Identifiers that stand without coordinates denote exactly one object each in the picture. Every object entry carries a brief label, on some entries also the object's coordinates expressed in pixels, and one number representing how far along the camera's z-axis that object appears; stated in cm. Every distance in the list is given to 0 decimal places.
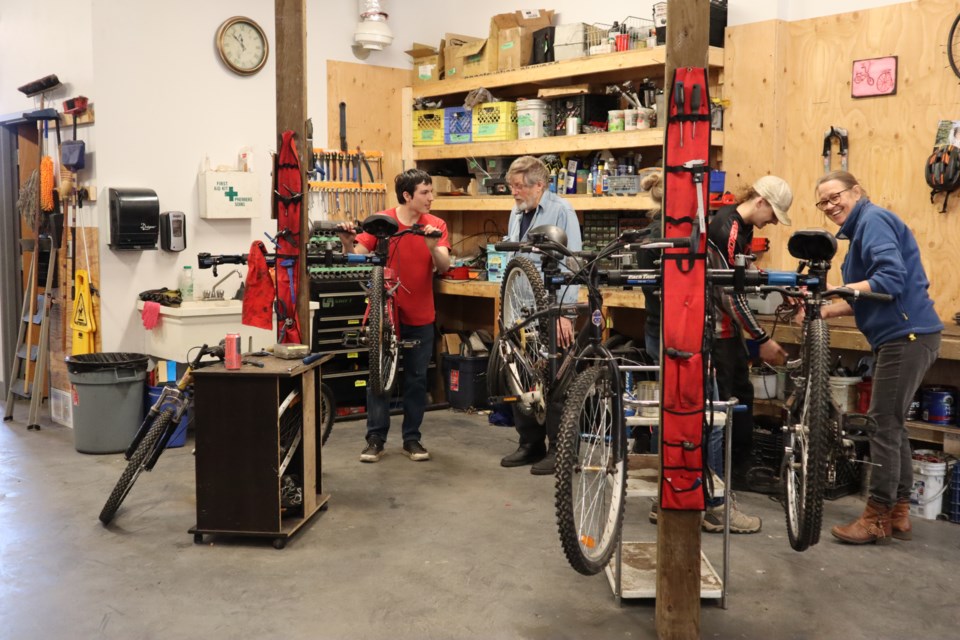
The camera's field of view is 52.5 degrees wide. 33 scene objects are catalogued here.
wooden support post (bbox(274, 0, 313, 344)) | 456
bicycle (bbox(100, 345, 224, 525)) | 452
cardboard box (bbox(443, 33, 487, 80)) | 741
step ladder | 659
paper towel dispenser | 614
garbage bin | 590
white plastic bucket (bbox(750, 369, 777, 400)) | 543
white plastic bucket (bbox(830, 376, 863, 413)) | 512
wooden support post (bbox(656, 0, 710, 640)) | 322
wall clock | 675
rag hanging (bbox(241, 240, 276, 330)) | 469
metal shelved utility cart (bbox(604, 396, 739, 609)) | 351
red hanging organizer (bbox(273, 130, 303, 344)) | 466
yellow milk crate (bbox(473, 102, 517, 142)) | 704
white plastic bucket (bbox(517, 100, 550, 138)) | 682
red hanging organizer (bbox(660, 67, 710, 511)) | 299
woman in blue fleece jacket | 413
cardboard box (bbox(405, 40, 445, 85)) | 766
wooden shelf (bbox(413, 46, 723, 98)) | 602
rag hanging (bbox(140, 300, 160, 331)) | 612
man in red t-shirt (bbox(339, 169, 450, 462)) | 539
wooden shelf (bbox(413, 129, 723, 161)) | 601
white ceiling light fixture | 746
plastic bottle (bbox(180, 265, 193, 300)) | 640
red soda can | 413
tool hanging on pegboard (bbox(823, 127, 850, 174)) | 556
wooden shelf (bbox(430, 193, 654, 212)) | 617
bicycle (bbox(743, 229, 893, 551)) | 318
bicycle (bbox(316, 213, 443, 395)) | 481
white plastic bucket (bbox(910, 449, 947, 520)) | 473
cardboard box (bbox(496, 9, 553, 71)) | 693
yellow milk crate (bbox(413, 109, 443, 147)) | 761
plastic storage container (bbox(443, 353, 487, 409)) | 704
